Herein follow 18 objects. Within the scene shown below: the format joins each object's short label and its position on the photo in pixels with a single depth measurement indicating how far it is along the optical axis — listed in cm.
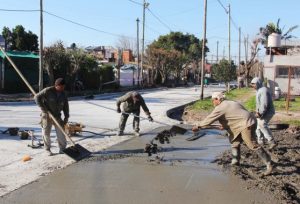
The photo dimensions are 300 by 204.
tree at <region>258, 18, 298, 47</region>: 5041
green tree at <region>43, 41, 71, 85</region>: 2816
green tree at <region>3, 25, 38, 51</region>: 3674
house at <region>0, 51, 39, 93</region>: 2658
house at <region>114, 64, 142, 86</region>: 4652
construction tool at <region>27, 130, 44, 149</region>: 903
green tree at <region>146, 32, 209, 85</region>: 5031
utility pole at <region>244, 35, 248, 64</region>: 5655
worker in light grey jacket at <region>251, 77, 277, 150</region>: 913
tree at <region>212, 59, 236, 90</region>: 3776
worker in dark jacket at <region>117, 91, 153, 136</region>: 1097
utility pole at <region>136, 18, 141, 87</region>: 4331
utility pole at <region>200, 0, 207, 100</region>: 2592
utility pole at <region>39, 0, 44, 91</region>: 2291
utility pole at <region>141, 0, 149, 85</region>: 4184
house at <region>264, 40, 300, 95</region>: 2695
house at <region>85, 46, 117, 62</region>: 5764
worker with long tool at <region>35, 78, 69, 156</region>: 822
